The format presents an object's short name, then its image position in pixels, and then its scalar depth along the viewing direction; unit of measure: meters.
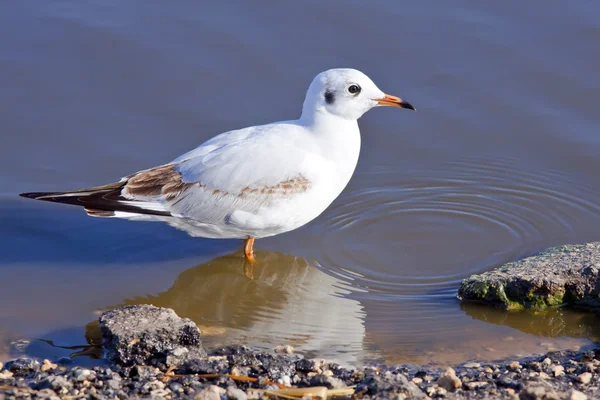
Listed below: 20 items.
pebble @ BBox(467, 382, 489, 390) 10.17
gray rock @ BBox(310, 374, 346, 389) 10.13
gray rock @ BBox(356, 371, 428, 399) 9.66
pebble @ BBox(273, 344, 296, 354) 11.68
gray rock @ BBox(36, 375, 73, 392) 10.03
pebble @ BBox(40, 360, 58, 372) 11.07
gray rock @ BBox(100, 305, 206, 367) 11.10
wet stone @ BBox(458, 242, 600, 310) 12.70
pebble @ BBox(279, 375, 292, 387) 10.45
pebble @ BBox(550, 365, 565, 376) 10.79
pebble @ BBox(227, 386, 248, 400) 9.52
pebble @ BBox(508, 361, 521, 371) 11.13
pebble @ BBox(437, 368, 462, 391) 10.17
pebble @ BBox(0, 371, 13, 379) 10.69
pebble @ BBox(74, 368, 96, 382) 10.38
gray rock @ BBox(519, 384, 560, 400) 9.45
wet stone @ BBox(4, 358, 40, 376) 10.95
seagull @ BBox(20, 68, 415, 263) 14.00
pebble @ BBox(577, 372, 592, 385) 10.40
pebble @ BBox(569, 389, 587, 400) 9.47
